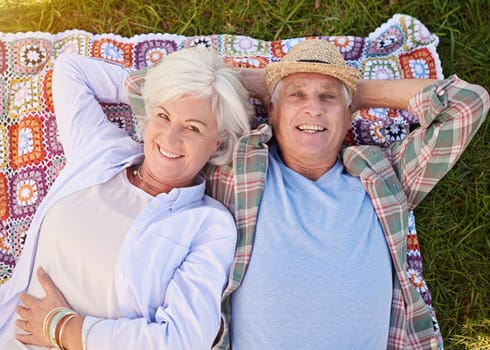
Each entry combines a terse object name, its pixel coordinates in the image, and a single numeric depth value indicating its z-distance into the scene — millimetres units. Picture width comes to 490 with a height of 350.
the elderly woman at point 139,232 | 2420
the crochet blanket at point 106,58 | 3078
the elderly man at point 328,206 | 2549
